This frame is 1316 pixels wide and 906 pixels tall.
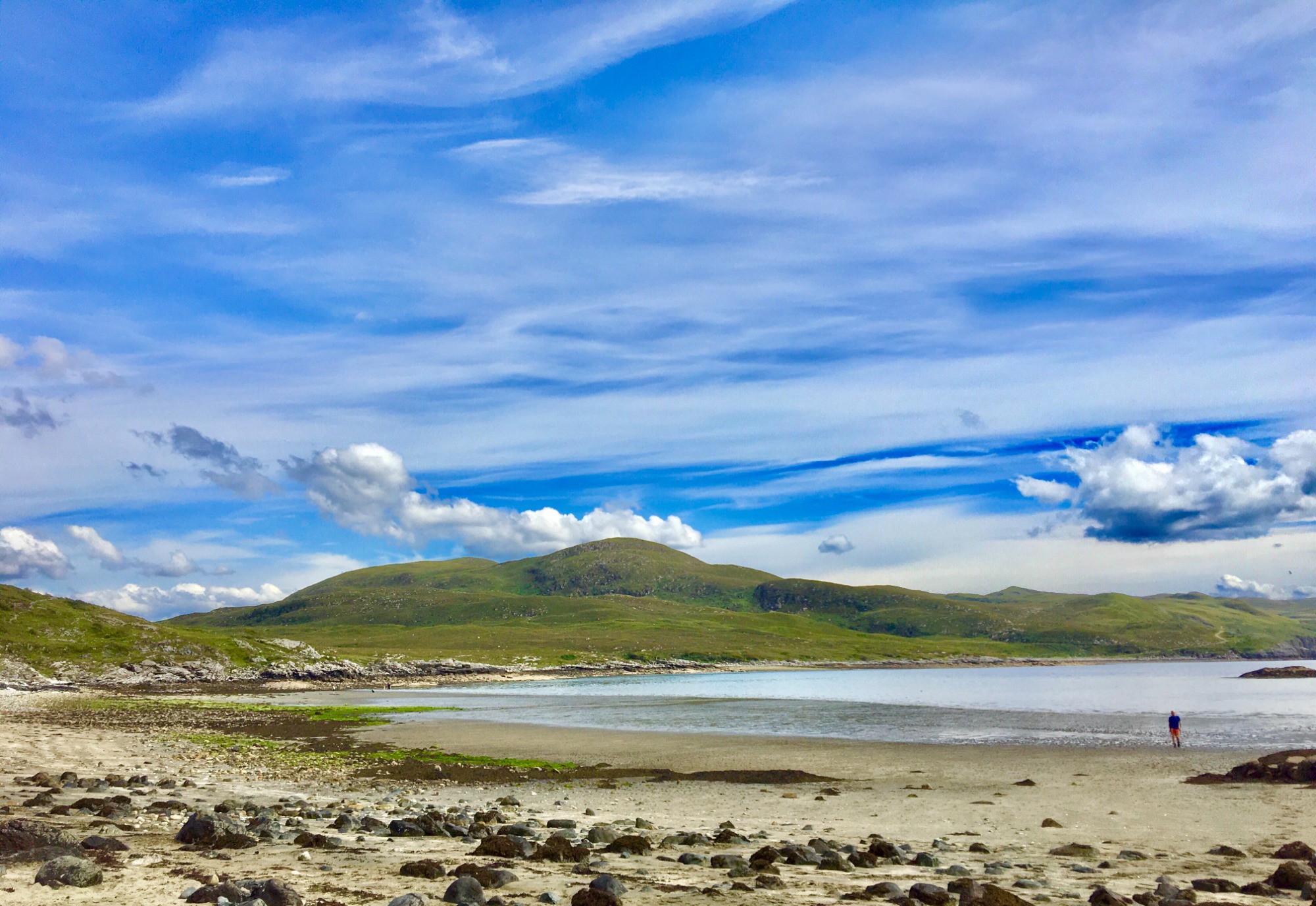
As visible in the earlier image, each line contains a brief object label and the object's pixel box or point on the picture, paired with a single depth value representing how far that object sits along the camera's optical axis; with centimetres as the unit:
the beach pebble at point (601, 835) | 2092
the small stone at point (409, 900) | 1300
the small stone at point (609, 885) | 1466
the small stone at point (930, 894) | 1472
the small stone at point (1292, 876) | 1673
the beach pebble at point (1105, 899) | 1473
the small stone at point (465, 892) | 1375
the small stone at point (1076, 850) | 2127
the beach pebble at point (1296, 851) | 2045
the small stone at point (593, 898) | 1362
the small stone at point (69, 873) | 1378
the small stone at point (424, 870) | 1587
